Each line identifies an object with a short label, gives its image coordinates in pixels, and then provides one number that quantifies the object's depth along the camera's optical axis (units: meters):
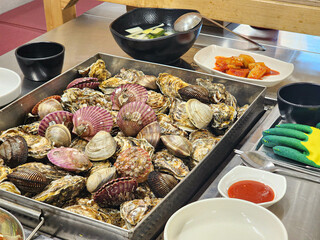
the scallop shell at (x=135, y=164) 1.02
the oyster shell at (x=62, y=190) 0.94
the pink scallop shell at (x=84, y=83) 1.42
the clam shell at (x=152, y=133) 1.15
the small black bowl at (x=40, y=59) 1.52
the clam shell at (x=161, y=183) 0.98
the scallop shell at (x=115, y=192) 0.94
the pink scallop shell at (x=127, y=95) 1.33
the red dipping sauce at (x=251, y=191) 0.96
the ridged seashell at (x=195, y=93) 1.32
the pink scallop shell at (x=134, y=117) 1.20
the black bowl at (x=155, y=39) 1.56
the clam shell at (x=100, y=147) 1.08
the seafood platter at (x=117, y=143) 0.92
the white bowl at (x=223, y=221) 0.84
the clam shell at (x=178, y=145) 1.09
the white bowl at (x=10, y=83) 1.43
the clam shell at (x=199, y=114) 1.21
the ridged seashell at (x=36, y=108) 1.32
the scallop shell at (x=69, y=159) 1.02
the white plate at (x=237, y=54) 1.50
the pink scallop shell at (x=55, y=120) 1.22
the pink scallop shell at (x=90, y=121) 1.19
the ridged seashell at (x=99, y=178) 0.98
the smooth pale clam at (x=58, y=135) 1.15
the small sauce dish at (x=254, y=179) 0.97
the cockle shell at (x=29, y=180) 0.97
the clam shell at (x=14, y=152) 1.07
